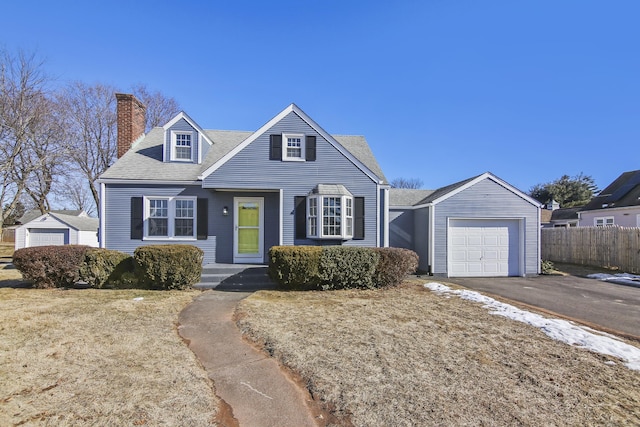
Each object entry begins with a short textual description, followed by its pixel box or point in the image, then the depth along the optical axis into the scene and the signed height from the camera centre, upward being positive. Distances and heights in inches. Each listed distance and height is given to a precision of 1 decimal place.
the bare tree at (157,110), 1330.0 +442.1
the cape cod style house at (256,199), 460.1 +28.5
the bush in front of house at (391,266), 377.1 -53.8
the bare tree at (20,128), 869.2 +240.4
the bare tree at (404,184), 2480.3 +269.4
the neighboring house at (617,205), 837.8 +41.1
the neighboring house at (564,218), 1161.4 +8.4
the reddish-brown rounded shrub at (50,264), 357.7 -49.9
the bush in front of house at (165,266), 354.3 -51.3
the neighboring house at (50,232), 893.8 -39.2
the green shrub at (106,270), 362.9 -57.0
